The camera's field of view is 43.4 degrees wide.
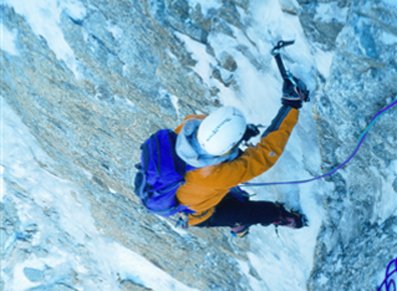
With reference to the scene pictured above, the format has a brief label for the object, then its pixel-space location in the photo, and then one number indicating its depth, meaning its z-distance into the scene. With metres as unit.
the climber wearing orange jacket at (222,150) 3.30
